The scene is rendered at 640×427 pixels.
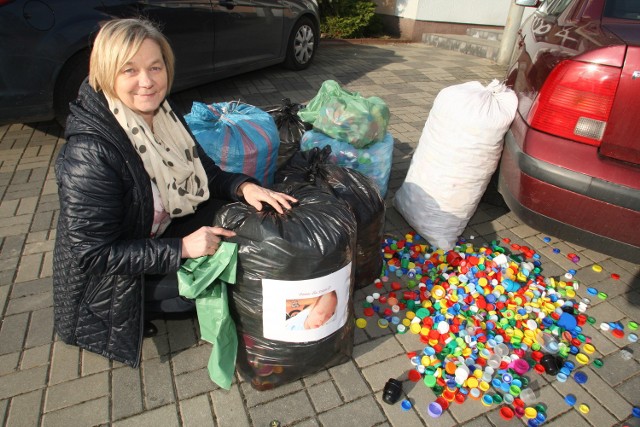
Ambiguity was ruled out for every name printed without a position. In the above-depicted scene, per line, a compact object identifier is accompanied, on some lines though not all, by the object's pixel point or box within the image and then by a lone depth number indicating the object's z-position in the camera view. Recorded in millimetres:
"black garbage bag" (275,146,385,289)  2271
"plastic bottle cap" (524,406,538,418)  1834
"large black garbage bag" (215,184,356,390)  1609
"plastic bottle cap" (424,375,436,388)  1945
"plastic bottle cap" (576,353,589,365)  2109
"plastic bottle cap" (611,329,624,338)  2276
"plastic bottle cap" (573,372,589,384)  2006
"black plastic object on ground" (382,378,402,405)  1843
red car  1932
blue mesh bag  2549
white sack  2557
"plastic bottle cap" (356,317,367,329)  2258
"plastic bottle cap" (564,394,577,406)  1910
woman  1531
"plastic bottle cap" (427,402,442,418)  1812
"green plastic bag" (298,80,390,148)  2932
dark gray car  3271
